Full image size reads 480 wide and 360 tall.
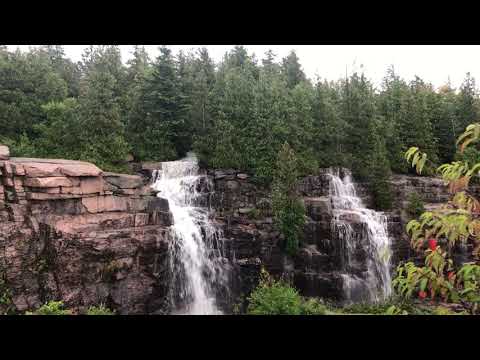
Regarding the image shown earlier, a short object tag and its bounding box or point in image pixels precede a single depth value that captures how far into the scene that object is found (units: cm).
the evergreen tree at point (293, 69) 4150
